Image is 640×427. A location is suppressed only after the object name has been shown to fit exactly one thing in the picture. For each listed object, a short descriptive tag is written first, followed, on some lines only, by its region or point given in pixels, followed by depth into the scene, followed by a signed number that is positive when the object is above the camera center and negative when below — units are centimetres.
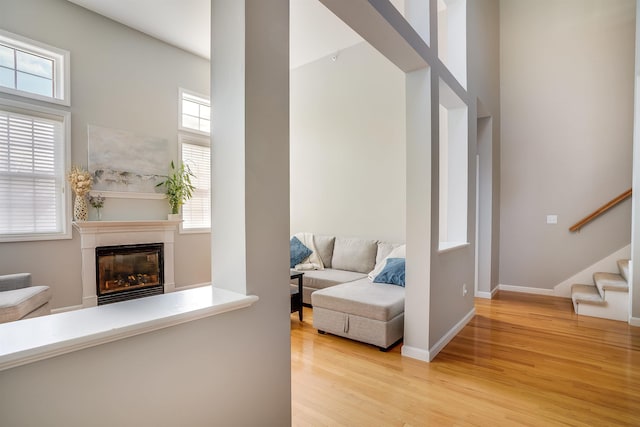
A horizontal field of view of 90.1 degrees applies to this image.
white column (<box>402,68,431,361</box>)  264 -6
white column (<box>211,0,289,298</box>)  125 +28
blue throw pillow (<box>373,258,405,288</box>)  354 -72
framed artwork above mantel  410 +66
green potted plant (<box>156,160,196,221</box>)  479 +36
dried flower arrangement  382 +35
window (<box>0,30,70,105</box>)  346 +161
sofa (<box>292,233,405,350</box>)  287 -87
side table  364 -99
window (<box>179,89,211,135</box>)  506 +159
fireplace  412 -84
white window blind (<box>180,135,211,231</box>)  511 +47
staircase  355 -103
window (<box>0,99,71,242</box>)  347 +44
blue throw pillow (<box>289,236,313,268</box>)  471 -64
